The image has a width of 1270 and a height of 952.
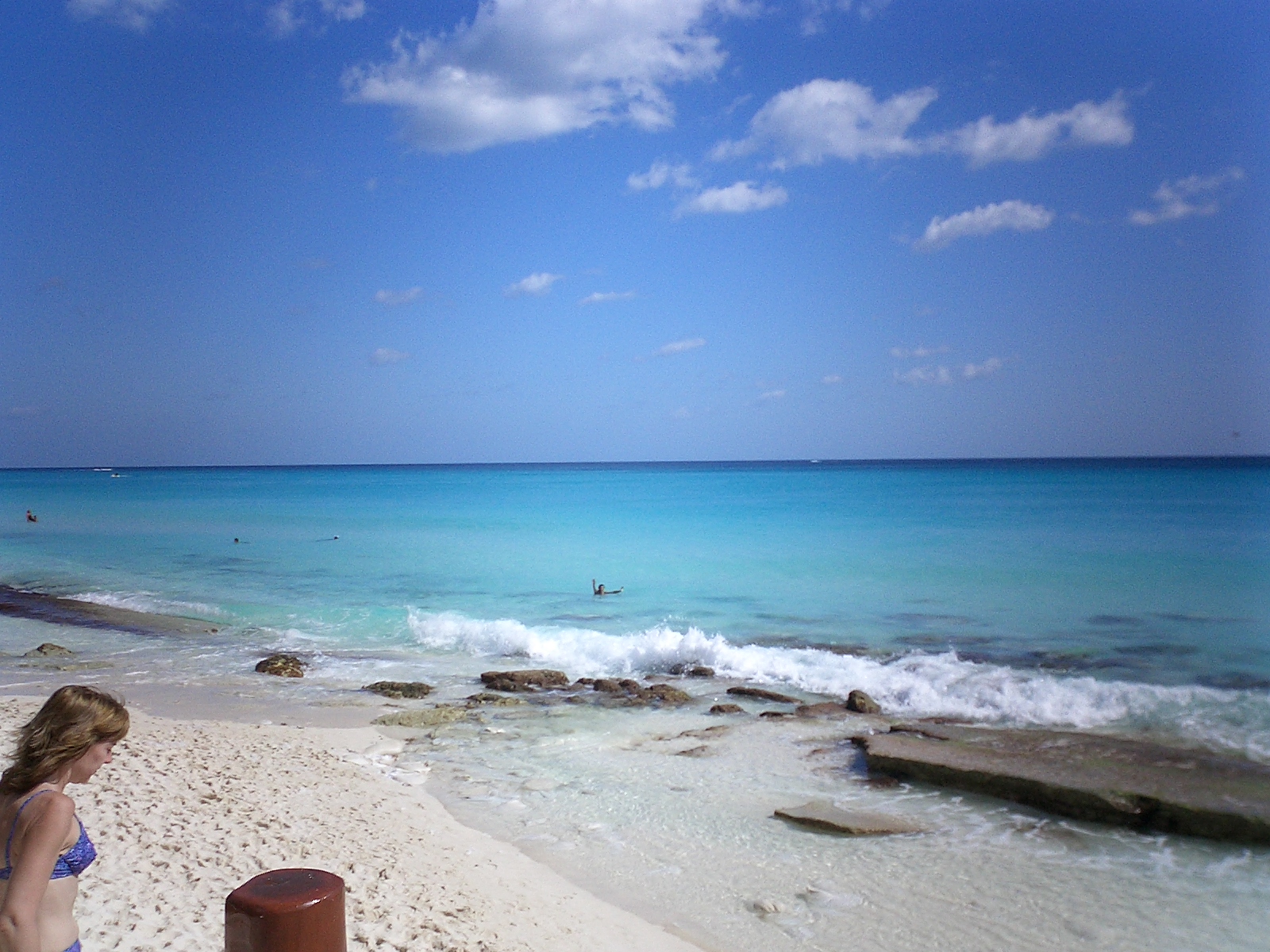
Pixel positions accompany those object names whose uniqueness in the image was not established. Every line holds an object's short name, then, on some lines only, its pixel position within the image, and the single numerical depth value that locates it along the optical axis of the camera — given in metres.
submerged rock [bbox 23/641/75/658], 14.55
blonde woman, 2.69
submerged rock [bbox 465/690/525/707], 11.81
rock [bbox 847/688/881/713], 11.33
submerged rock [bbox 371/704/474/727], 10.73
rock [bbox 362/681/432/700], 12.28
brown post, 2.30
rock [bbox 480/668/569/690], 12.75
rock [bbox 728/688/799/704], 12.05
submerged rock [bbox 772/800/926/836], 7.39
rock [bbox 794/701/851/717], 11.20
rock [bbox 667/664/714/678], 13.72
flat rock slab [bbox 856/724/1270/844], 7.48
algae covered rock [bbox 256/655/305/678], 13.59
